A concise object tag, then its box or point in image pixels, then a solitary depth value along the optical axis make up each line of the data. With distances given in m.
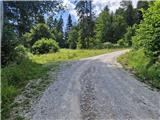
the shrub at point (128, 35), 26.35
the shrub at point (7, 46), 8.23
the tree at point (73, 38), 34.97
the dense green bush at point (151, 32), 8.56
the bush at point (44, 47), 16.20
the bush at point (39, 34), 19.06
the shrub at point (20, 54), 8.57
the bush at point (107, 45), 22.34
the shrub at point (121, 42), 25.99
